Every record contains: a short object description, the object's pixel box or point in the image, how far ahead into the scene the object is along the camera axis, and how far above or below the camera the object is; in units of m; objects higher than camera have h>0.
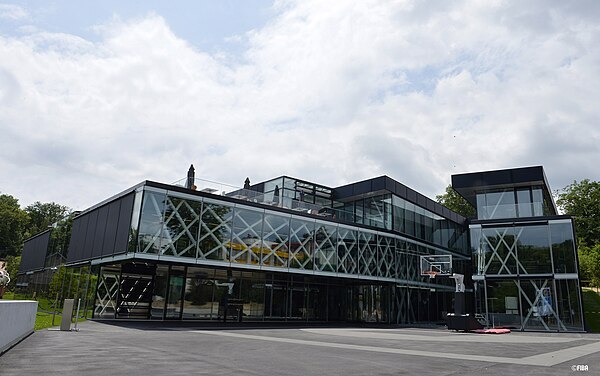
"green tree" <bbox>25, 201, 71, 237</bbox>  94.69 +15.91
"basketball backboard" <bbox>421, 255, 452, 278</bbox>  31.66 +2.84
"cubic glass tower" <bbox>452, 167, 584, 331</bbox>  28.05 +3.44
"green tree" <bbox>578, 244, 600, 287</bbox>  38.25 +3.86
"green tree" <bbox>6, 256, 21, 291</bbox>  56.17 +2.61
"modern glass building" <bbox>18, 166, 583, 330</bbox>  22.92 +2.39
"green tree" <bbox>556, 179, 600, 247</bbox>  49.38 +11.68
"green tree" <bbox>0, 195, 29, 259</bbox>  82.88 +11.09
